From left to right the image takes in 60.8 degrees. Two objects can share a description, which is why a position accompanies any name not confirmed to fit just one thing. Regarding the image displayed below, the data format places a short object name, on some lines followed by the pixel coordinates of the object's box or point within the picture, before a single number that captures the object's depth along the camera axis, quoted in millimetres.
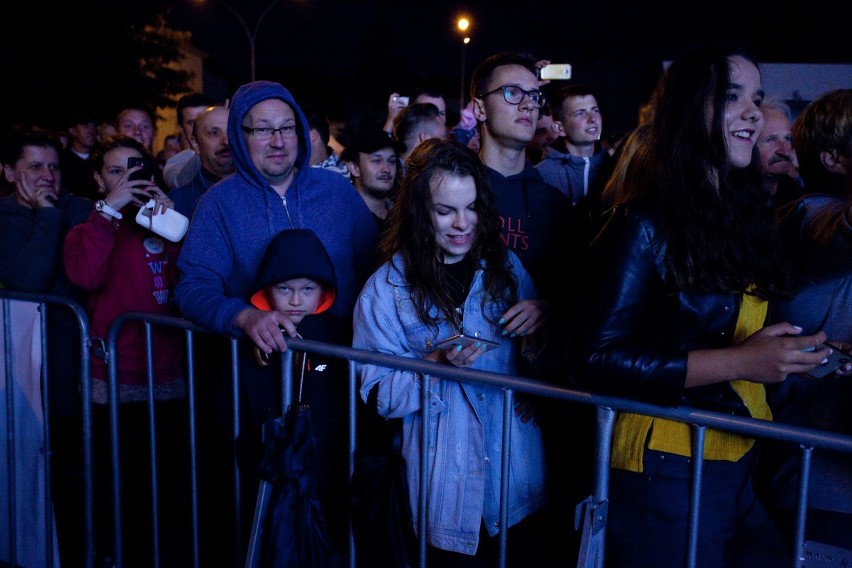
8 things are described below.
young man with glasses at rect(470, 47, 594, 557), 3414
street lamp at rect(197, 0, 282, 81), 22172
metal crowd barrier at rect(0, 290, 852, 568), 1883
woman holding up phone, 3654
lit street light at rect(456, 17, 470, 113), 28344
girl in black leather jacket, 1992
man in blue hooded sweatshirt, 3291
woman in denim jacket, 2539
